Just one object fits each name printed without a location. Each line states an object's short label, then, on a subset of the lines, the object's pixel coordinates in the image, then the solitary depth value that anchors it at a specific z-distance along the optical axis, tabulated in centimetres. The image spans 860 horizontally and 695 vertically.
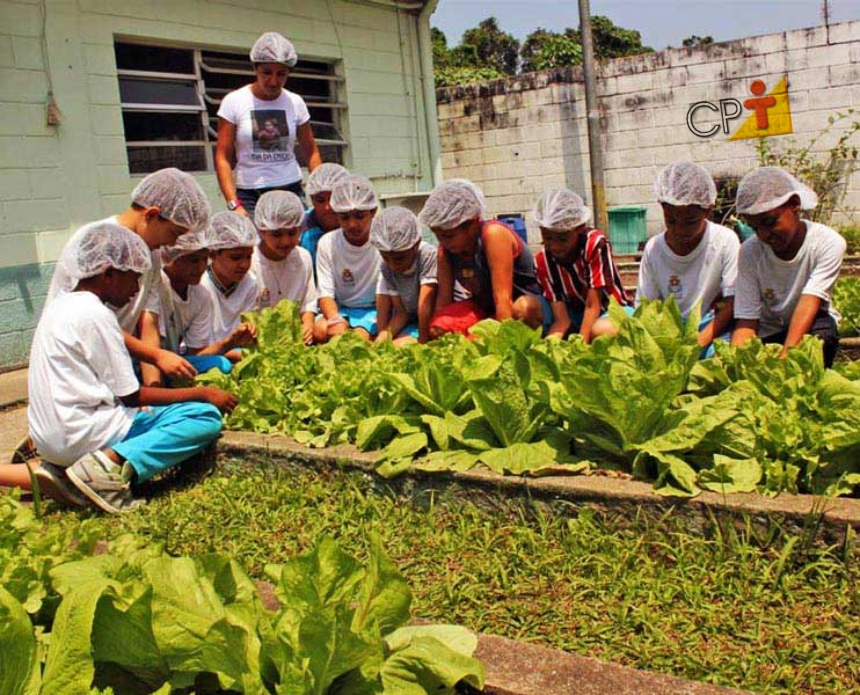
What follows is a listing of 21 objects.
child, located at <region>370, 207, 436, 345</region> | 546
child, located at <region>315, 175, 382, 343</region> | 586
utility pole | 1255
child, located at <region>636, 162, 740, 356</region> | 451
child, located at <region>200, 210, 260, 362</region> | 521
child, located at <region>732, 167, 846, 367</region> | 415
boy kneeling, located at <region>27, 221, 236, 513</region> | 376
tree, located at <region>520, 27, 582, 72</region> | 2606
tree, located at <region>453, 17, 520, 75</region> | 3541
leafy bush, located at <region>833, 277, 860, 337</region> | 563
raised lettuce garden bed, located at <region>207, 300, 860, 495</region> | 290
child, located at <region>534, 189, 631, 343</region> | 491
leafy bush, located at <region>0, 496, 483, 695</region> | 178
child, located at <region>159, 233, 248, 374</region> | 505
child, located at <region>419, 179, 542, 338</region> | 508
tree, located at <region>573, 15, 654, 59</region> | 3181
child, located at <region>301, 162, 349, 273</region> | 631
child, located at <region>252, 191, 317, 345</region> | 569
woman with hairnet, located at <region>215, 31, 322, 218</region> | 629
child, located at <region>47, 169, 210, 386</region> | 443
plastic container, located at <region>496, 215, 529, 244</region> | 847
